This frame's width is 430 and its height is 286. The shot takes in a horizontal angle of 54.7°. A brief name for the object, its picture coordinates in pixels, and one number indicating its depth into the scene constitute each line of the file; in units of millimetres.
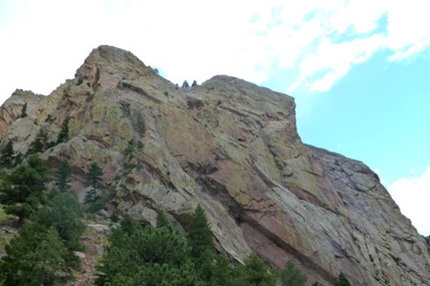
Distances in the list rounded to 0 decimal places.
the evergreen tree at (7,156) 61156
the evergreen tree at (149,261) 20609
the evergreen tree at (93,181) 49062
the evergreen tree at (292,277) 43000
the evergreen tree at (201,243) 29219
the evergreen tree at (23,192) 27703
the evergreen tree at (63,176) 46250
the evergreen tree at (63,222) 24312
